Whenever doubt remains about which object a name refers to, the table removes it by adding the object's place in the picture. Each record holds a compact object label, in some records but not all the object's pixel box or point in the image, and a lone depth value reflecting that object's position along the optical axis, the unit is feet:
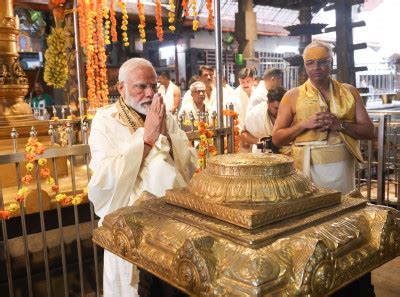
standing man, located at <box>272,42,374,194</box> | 9.29
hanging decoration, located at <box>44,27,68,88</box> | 29.35
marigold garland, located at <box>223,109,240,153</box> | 12.19
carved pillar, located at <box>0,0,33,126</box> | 14.39
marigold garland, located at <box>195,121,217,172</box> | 10.96
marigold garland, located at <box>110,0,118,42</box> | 24.59
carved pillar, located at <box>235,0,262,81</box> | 32.48
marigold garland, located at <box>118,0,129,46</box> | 23.50
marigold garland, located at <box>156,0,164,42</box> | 26.25
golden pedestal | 3.46
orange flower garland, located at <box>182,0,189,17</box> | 22.47
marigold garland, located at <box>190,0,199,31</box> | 22.36
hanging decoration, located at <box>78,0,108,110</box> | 22.58
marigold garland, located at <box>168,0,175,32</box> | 21.94
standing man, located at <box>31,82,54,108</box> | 33.26
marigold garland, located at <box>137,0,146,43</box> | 24.83
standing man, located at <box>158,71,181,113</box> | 26.23
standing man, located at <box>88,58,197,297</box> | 7.58
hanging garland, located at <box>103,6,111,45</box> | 24.00
